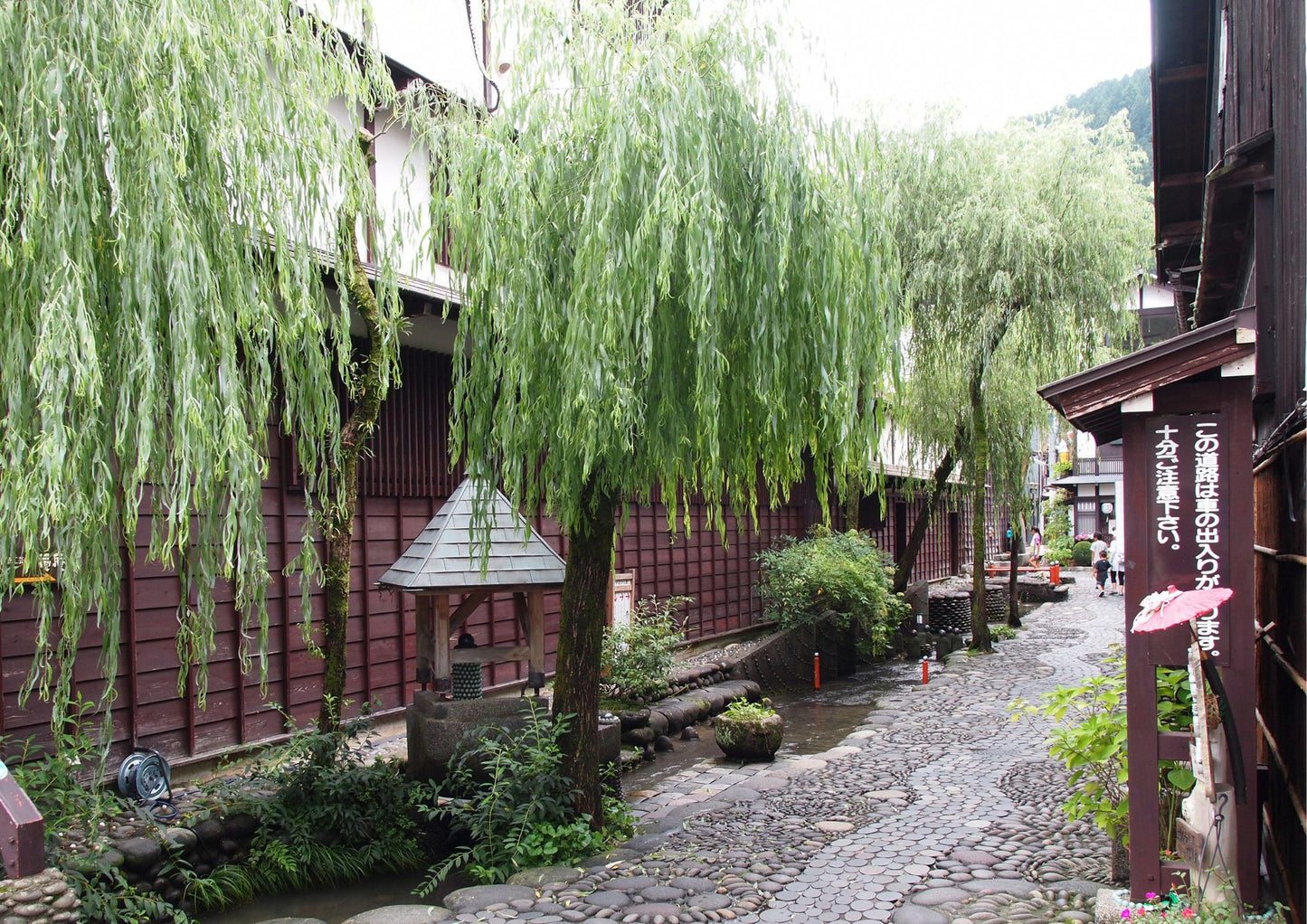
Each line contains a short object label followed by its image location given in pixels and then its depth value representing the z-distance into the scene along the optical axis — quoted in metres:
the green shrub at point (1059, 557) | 40.41
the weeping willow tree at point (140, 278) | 4.50
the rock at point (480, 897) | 6.13
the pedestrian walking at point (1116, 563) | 27.87
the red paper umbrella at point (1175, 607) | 4.26
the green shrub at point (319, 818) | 7.08
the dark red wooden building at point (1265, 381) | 4.78
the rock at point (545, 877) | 6.54
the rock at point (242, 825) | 7.15
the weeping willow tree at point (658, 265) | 6.06
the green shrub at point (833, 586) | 17.17
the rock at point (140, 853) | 6.24
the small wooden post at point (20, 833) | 4.14
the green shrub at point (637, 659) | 11.89
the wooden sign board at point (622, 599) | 13.92
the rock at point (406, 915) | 5.94
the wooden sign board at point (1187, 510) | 4.86
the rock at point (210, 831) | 6.89
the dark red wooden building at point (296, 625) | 8.12
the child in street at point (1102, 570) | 31.75
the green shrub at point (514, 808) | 6.95
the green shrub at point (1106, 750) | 5.46
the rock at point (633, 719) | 11.26
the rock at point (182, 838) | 6.60
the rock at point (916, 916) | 5.71
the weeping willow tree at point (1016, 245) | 16.02
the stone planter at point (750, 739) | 10.64
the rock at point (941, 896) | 6.05
